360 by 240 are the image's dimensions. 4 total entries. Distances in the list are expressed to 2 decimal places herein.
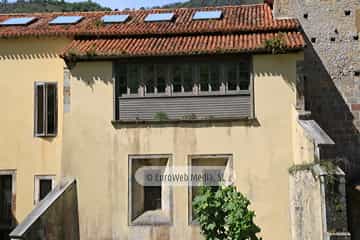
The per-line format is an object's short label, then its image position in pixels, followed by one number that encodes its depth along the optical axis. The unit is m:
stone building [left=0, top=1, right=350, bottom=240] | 15.32
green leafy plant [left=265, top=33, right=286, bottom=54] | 15.17
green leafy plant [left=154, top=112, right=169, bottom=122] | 15.80
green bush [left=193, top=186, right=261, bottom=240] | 11.46
